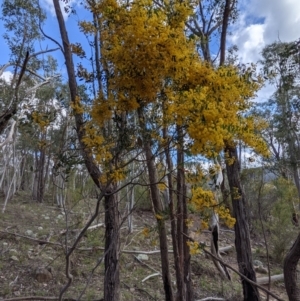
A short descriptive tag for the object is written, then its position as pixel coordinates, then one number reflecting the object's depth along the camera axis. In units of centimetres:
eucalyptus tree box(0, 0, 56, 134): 674
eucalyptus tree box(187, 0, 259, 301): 438
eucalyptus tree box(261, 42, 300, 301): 1027
